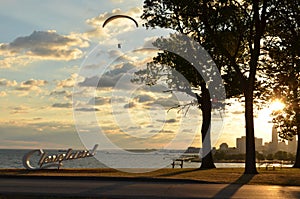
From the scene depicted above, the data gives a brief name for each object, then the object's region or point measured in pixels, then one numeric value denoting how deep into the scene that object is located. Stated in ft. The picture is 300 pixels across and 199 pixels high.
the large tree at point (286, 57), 120.37
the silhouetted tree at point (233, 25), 116.57
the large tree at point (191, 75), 141.79
